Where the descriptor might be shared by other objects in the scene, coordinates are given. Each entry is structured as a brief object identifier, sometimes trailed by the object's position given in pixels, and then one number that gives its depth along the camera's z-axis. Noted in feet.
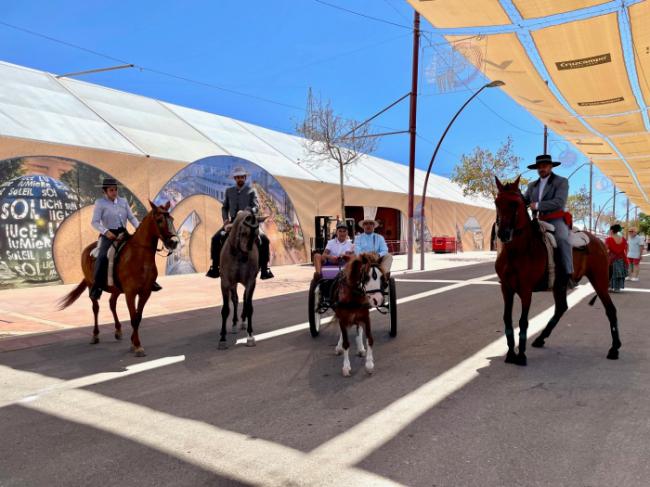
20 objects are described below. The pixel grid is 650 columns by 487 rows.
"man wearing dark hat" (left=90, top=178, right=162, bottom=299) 22.21
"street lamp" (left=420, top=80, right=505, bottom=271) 60.09
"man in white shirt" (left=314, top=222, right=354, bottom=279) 23.00
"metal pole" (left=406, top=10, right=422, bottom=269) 67.82
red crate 120.37
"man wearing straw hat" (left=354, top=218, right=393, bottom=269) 22.11
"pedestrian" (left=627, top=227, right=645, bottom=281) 49.43
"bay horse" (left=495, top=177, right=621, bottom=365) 17.67
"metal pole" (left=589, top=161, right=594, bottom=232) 172.70
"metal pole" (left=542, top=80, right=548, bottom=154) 119.44
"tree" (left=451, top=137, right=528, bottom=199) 96.07
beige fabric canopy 27.53
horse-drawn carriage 23.03
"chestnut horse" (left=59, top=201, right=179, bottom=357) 20.58
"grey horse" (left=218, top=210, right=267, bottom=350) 22.13
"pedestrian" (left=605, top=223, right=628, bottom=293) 41.22
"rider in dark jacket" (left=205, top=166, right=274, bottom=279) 25.44
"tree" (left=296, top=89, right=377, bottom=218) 69.10
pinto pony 17.11
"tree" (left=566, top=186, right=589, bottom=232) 182.80
